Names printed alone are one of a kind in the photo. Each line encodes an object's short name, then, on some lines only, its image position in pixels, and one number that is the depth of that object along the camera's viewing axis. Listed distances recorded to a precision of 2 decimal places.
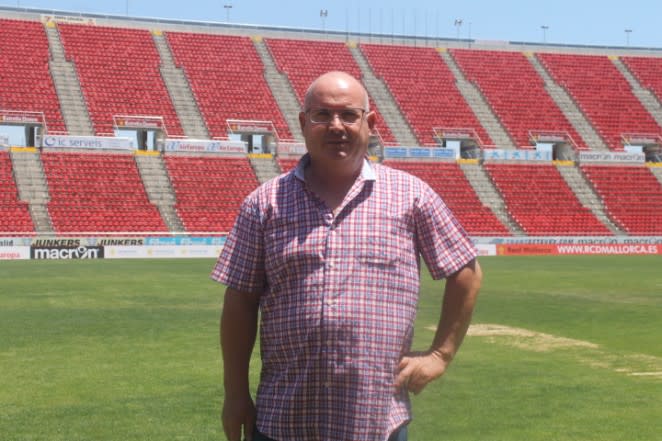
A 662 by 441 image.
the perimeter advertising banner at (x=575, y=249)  46.59
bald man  3.54
